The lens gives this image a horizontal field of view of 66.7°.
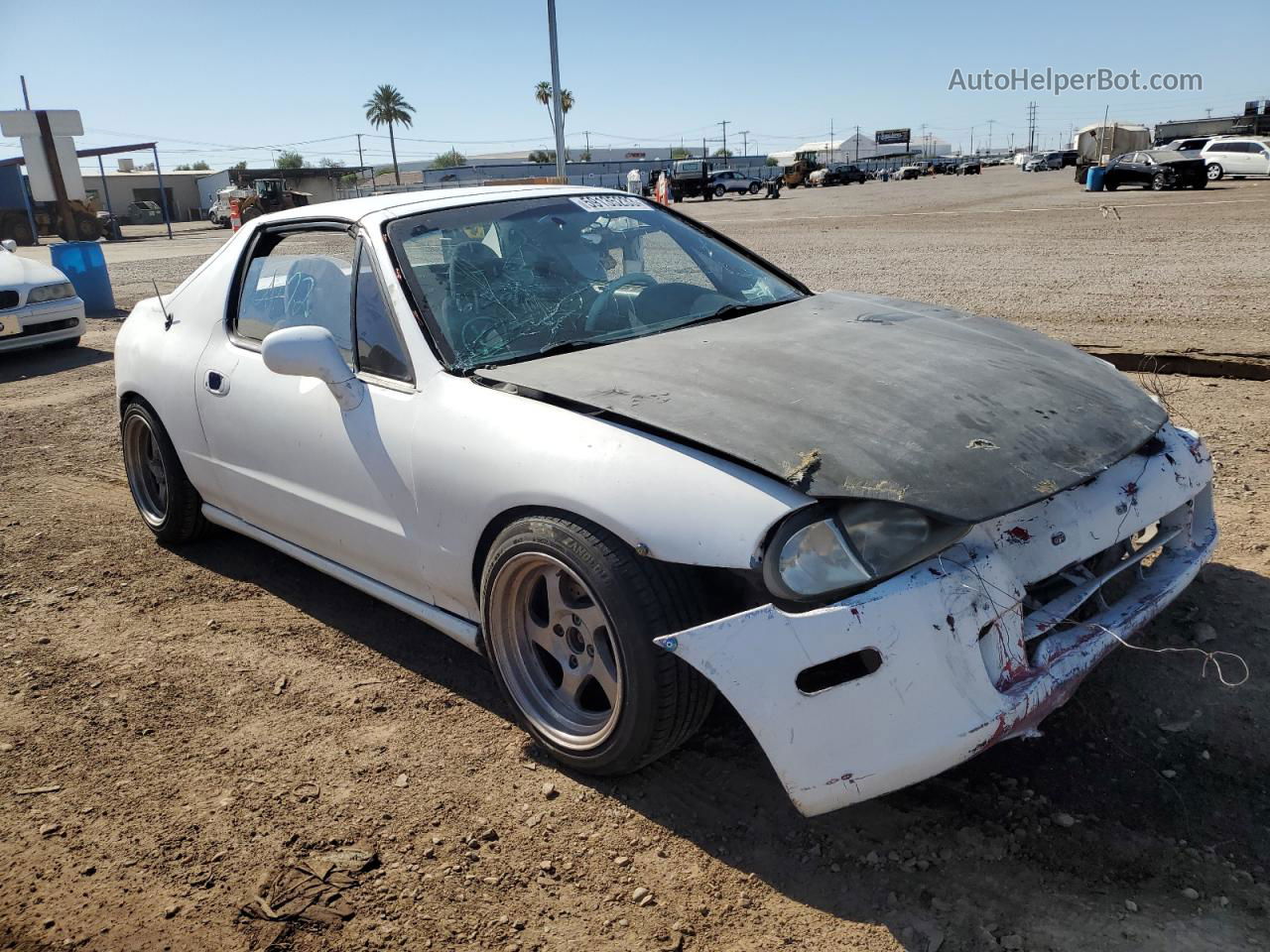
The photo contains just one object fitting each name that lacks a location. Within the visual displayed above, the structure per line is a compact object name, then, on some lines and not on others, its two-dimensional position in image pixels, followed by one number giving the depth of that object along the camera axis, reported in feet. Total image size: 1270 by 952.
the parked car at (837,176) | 204.33
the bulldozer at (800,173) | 208.44
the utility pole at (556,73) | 73.89
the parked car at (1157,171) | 96.94
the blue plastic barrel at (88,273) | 42.91
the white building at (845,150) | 426.10
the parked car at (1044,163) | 229.00
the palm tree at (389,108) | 303.48
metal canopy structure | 115.75
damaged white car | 6.84
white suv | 105.81
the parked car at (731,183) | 172.65
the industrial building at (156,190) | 187.62
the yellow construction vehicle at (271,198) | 113.74
